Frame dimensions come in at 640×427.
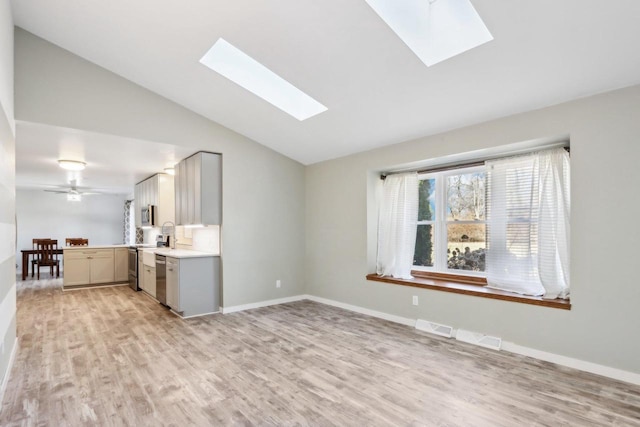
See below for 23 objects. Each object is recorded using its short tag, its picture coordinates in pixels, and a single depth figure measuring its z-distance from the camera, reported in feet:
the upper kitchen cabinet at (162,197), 21.43
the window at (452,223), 13.19
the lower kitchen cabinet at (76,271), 22.07
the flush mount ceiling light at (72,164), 17.71
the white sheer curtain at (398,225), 14.39
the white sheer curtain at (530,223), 10.25
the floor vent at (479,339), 10.85
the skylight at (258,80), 11.42
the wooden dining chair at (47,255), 26.37
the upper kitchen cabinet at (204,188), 15.67
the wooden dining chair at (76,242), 28.04
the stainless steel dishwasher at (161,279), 16.31
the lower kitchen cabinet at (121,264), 23.81
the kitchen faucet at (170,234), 20.94
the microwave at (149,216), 22.00
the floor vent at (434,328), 12.11
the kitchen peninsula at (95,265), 22.29
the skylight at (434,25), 8.32
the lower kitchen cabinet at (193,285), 14.93
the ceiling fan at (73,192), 25.90
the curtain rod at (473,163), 10.49
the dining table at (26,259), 26.32
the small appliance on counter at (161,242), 21.34
